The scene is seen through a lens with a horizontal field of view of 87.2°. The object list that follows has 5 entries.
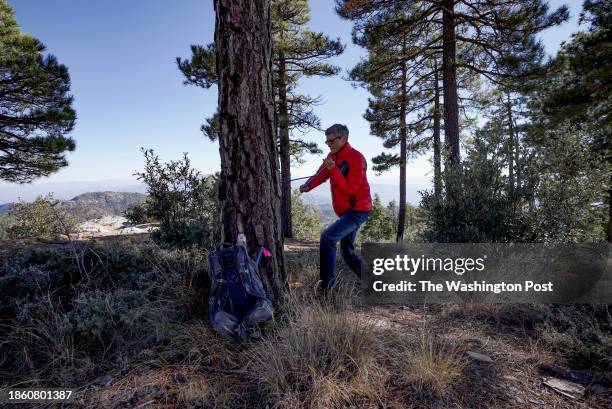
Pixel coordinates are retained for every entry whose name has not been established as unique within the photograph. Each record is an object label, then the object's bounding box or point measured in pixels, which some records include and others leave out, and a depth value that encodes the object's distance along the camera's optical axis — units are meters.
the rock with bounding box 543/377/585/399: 2.00
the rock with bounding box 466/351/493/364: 2.27
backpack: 2.27
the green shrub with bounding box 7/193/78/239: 12.44
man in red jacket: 3.40
